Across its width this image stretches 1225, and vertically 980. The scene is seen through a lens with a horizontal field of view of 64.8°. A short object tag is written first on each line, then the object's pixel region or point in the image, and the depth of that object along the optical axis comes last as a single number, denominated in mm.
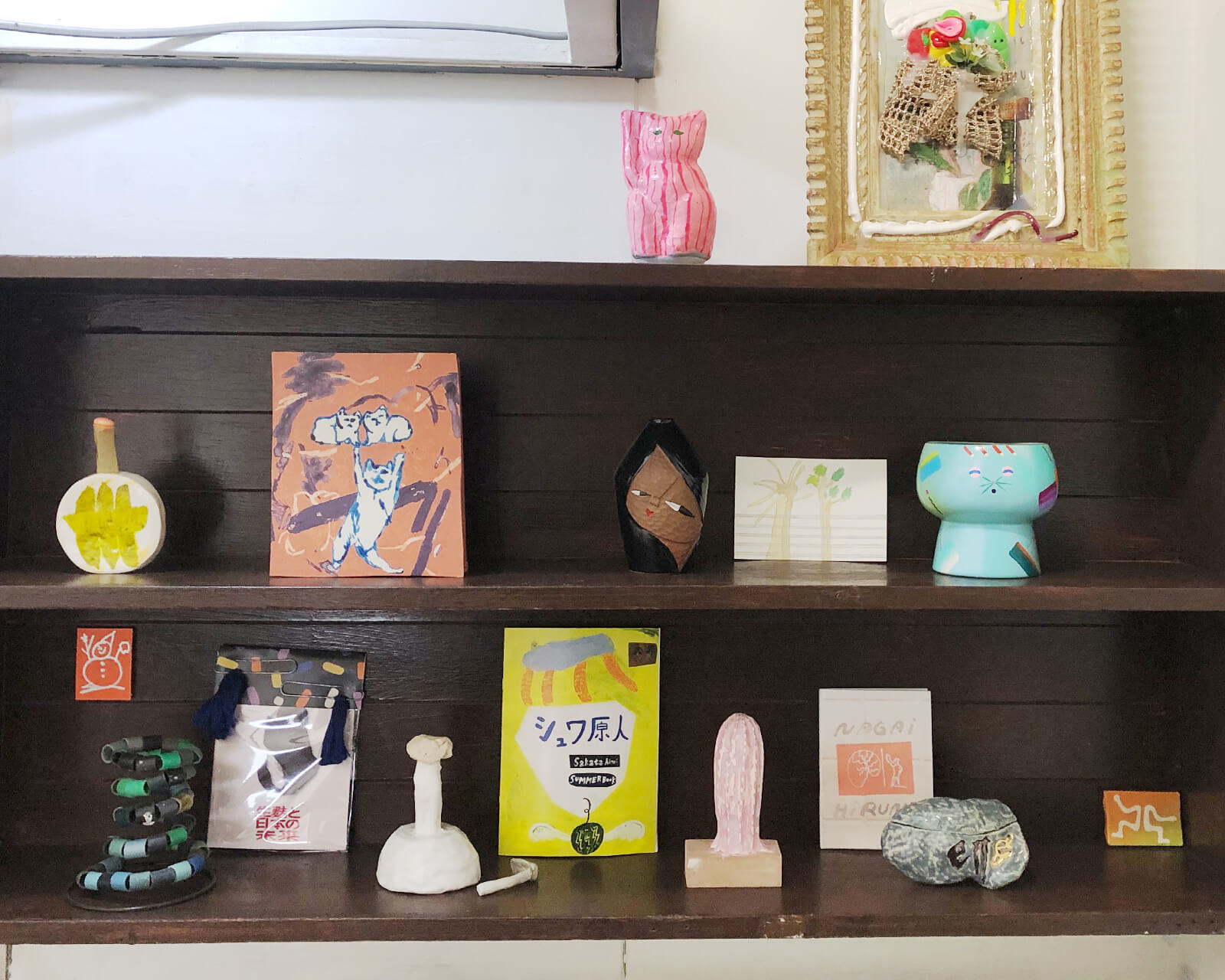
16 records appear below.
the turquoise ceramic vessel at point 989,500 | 1164
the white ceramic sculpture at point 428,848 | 1161
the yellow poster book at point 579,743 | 1284
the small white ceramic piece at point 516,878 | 1158
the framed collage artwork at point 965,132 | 1295
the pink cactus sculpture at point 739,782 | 1188
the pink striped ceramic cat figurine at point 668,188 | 1128
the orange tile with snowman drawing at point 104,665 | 1314
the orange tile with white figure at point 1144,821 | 1330
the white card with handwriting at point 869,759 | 1312
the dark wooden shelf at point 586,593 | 1064
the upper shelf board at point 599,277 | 1086
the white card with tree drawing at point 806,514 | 1321
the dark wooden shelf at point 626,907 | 1089
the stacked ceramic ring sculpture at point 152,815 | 1132
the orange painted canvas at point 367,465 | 1181
